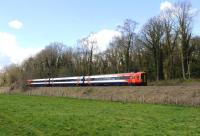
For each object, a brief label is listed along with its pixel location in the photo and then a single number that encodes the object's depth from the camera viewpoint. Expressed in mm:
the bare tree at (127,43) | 47483
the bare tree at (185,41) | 41401
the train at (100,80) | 32248
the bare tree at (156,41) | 44291
